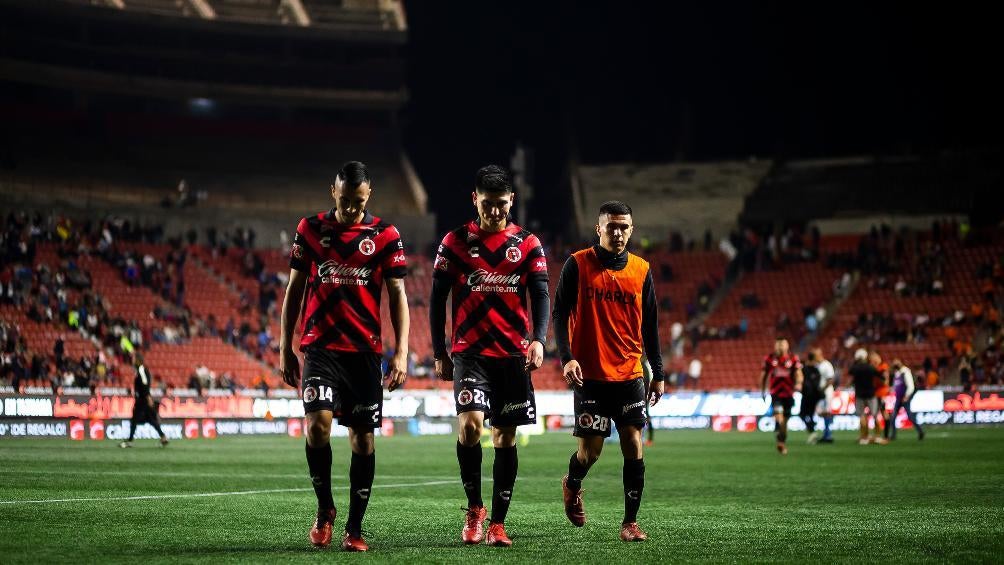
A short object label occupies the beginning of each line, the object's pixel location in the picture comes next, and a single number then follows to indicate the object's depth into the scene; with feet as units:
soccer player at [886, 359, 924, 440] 106.93
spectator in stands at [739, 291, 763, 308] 175.63
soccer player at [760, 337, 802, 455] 87.04
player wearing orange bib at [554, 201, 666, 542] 33.94
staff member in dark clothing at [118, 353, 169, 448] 95.35
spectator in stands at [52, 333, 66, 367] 126.72
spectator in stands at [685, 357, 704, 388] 159.02
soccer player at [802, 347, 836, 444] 96.95
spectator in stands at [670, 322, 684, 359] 168.35
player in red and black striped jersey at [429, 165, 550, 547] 32.27
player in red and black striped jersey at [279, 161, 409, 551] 30.66
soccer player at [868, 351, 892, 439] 100.01
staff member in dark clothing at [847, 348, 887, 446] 98.17
